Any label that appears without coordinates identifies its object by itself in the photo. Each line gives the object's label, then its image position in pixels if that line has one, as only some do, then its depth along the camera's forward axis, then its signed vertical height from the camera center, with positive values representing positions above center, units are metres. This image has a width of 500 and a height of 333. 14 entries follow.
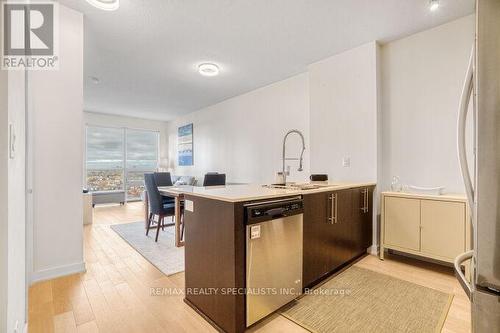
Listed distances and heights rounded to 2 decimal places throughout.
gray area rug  2.66 -1.14
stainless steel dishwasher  1.55 -0.66
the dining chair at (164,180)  3.85 -0.28
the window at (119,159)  6.99 +0.21
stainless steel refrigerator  0.75 -0.02
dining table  3.21 -0.61
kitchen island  1.51 -0.62
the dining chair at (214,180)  4.23 -0.28
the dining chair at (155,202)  3.49 -0.57
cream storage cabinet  2.30 -0.65
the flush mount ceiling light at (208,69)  3.69 +1.55
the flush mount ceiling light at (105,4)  2.26 +1.59
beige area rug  1.65 -1.14
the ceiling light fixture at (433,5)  2.26 +1.58
